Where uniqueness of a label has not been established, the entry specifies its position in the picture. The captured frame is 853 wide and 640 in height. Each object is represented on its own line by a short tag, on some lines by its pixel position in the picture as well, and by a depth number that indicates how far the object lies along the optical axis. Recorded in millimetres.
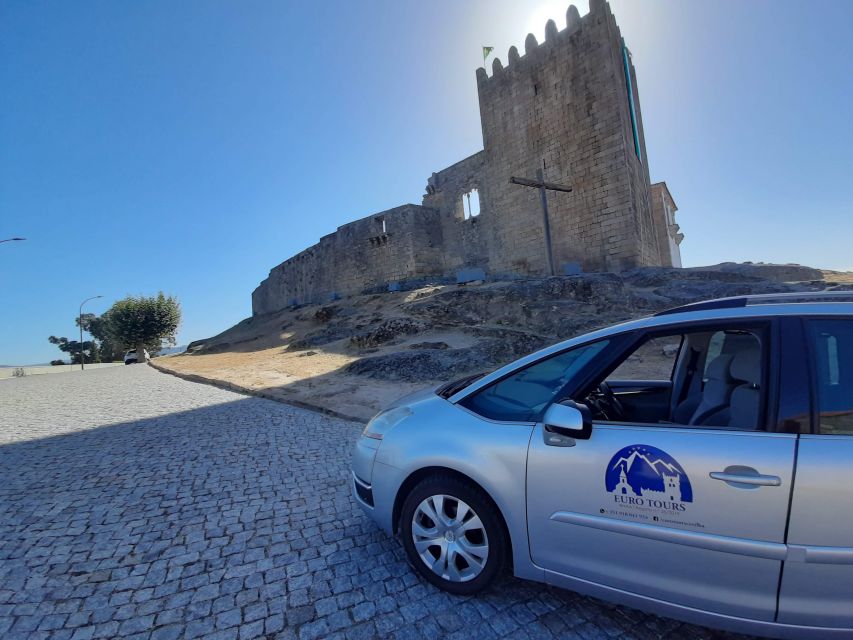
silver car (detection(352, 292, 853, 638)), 1399
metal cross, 17031
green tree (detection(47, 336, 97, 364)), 59281
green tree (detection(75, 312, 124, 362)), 55656
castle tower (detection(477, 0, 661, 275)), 17047
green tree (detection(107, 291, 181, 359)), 36625
